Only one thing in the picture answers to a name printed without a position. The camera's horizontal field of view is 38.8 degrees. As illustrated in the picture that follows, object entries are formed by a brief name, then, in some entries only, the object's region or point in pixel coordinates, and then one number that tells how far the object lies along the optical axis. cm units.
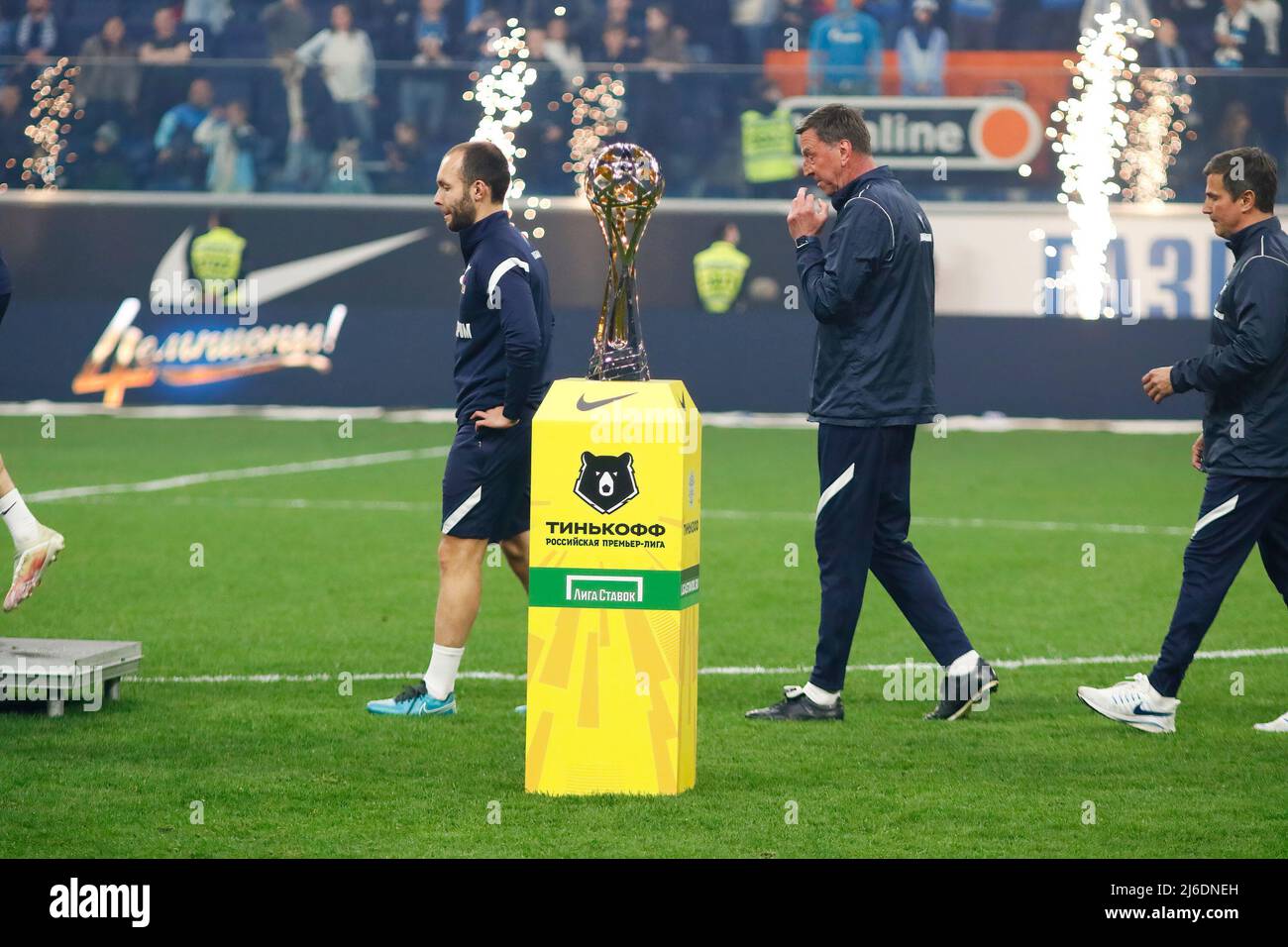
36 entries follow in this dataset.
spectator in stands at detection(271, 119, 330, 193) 2158
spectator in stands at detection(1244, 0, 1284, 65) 2233
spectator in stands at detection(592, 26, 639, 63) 2300
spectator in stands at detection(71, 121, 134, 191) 2145
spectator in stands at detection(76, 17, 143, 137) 2178
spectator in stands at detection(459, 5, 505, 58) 2317
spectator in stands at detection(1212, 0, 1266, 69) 2223
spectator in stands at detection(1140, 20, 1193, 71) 2177
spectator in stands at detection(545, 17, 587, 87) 2272
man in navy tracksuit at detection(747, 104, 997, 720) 649
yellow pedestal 539
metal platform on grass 655
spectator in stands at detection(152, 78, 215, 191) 2150
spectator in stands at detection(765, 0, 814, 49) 2272
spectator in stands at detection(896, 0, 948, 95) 2175
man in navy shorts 664
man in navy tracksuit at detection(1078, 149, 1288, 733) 631
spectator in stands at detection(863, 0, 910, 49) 2236
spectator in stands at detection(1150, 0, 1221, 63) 2223
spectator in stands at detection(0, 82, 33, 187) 2147
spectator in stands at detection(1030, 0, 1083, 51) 2227
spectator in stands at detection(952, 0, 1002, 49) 2239
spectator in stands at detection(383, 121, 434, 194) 2158
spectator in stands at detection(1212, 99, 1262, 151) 2119
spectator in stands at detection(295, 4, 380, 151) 2177
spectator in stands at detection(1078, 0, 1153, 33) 2208
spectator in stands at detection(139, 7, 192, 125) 2184
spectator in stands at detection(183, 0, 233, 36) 2344
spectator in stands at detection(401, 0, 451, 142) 2192
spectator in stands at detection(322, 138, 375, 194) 2156
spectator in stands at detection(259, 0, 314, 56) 2300
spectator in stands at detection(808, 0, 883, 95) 2186
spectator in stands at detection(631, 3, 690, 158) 2184
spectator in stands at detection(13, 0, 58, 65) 2292
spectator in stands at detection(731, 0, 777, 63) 2314
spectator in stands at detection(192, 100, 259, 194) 2152
